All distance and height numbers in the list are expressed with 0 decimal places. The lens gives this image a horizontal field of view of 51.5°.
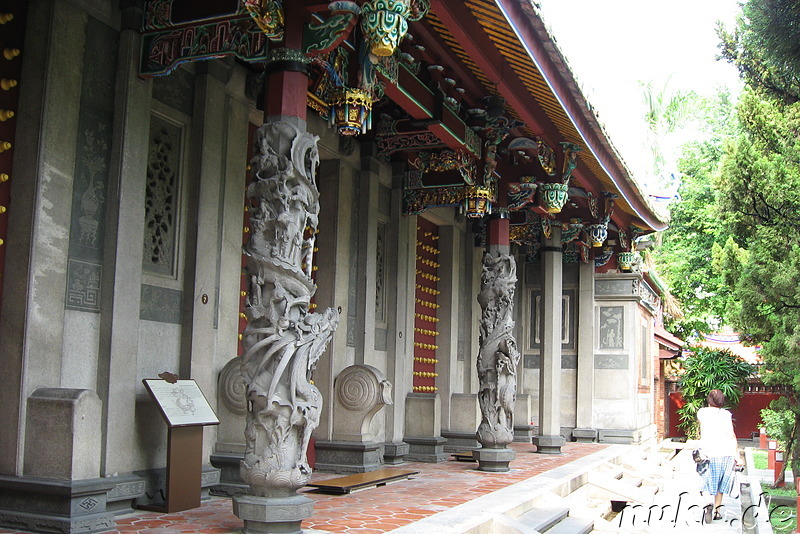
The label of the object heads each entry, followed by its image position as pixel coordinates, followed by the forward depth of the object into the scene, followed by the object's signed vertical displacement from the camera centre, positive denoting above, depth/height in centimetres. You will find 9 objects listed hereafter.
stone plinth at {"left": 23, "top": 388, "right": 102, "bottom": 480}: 530 -47
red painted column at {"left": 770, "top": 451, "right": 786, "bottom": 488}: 1294 -143
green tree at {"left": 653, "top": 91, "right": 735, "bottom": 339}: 2728 +441
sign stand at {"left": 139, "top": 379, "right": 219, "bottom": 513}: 625 -57
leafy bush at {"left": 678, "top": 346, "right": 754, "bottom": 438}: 2288 -2
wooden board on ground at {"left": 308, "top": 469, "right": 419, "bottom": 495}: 766 -109
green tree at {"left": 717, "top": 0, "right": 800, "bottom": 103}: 951 +406
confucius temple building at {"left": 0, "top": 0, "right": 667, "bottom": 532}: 545 +122
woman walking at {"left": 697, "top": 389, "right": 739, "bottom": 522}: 880 -75
